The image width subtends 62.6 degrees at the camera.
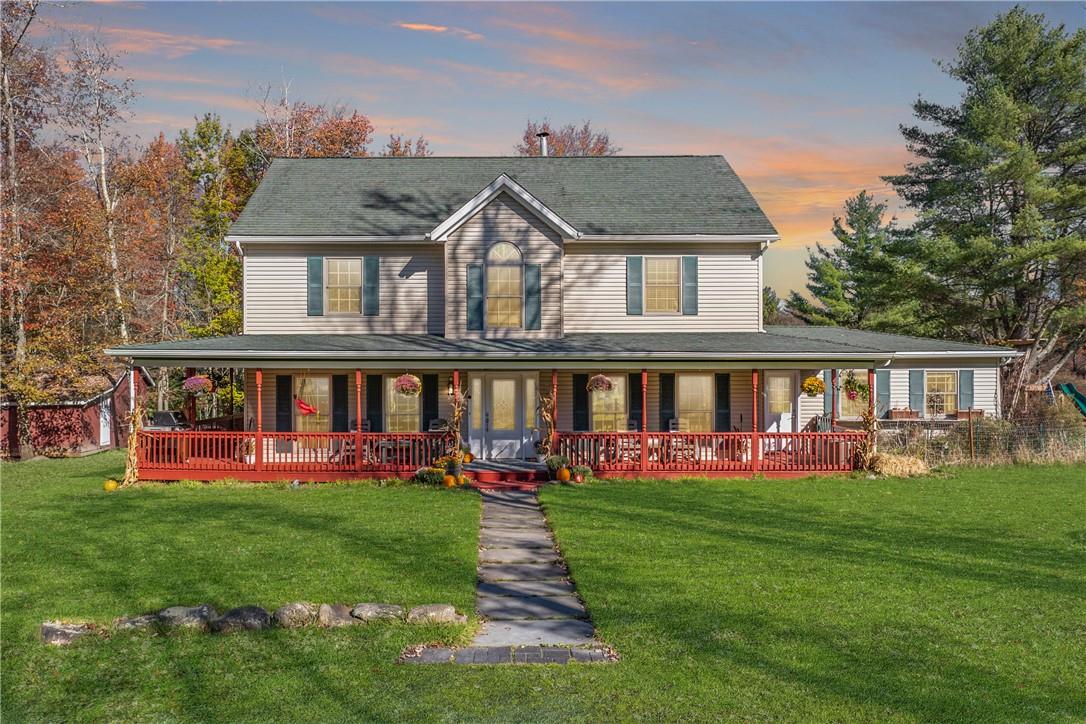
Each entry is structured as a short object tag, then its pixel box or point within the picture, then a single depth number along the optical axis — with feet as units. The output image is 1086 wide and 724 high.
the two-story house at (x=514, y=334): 68.33
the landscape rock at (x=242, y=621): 28.53
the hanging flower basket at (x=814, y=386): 69.67
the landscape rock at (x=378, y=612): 29.48
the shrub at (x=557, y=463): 65.77
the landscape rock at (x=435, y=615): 29.27
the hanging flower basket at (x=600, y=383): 68.54
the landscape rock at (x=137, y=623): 28.60
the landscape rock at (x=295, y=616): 28.91
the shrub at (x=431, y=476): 64.54
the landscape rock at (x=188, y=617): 28.58
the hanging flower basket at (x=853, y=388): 81.97
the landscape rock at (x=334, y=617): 29.12
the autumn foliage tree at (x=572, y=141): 181.47
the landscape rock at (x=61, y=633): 27.63
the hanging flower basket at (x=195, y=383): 68.54
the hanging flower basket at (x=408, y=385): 68.03
